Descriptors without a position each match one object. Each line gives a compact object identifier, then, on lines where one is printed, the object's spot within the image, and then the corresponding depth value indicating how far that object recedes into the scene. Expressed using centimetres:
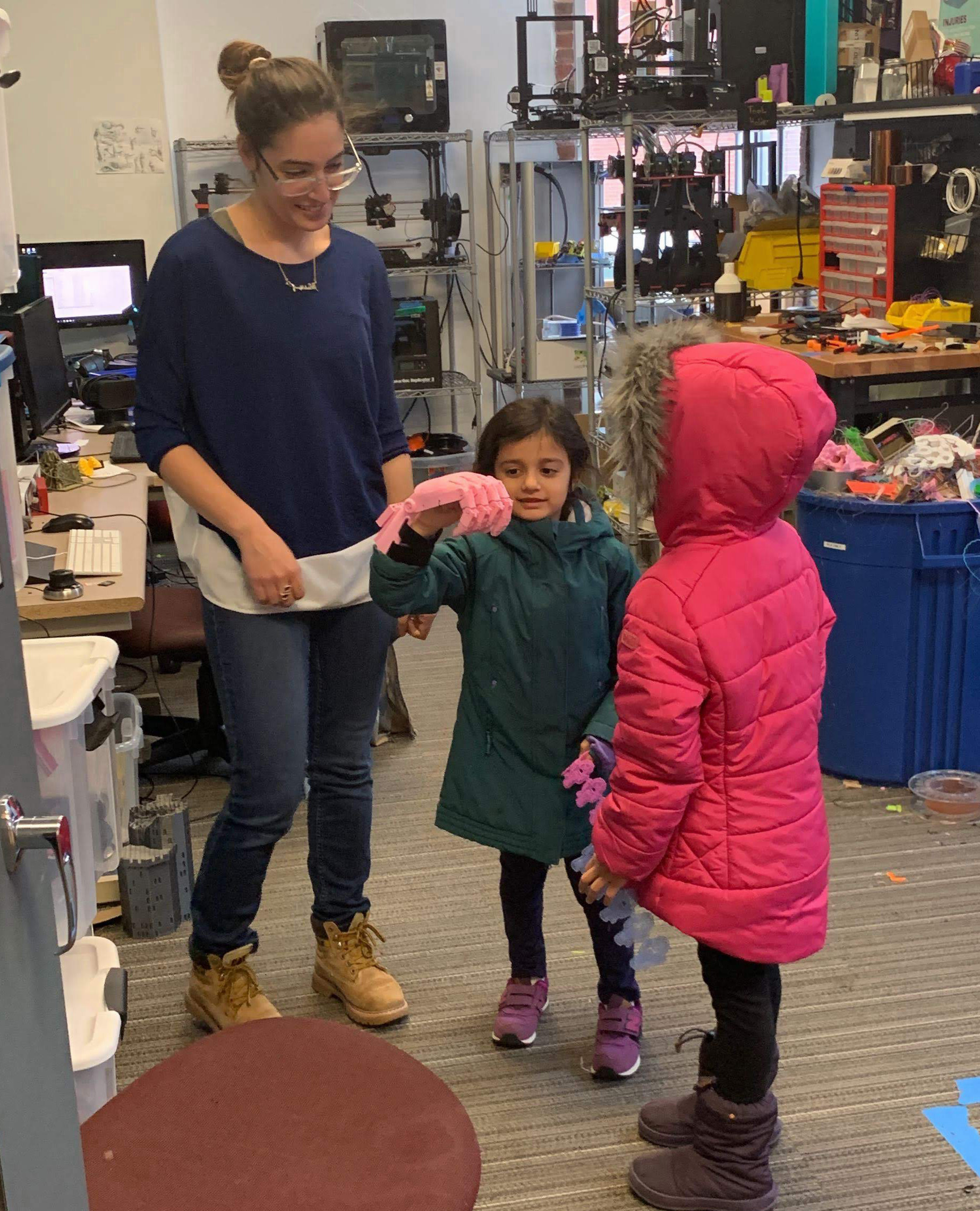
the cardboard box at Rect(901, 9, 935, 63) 389
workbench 327
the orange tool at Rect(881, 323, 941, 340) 358
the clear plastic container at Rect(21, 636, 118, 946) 150
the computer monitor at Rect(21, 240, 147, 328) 470
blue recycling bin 291
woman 177
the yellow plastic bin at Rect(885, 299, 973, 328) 370
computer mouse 276
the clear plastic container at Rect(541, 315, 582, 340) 540
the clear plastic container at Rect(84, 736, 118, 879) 191
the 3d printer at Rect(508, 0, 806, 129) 427
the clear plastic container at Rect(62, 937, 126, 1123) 144
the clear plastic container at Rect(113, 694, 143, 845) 234
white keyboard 248
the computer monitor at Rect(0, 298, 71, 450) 332
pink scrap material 302
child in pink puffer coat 151
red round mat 113
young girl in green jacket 188
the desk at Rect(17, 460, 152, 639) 230
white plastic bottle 415
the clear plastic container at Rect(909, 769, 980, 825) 291
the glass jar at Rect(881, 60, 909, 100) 390
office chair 303
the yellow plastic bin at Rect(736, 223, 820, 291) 443
